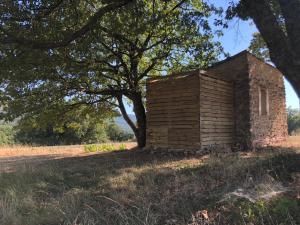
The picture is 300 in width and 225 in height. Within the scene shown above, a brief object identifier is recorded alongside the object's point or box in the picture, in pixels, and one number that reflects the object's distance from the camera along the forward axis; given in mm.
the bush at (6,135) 23154
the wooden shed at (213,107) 9178
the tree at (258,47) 12737
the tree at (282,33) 4464
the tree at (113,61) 8182
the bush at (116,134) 28386
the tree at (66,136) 24140
